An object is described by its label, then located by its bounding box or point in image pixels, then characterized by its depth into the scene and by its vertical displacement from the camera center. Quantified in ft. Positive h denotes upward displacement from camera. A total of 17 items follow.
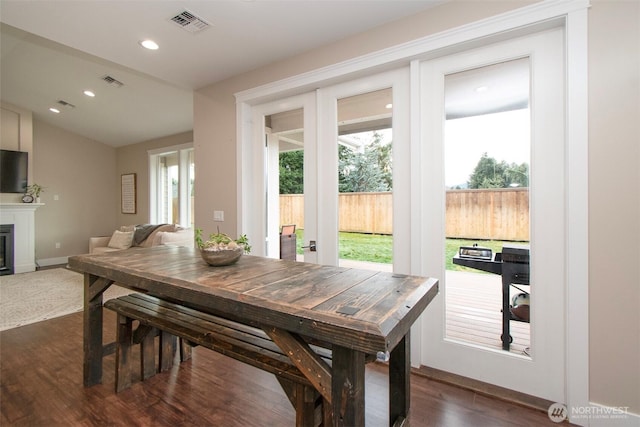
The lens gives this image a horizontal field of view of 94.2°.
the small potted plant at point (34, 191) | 18.54 +1.44
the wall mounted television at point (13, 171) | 17.43 +2.57
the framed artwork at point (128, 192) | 22.33 +1.61
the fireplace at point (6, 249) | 17.39 -2.06
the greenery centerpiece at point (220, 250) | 5.35 -0.69
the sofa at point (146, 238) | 16.06 -1.42
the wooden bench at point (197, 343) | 4.17 -2.17
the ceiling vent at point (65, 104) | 17.17 +6.45
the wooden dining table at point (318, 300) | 3.09 -1.08
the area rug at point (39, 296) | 10.85 -3.65
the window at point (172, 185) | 19.61 +1.93
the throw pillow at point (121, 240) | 17.81 -1.62
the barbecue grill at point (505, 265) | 6.38 -1.20
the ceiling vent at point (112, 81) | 13.82 +6.25
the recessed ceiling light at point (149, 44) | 8.36 +4.82
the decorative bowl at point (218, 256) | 5.34 -0.78
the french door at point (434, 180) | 5.89 +0.80
